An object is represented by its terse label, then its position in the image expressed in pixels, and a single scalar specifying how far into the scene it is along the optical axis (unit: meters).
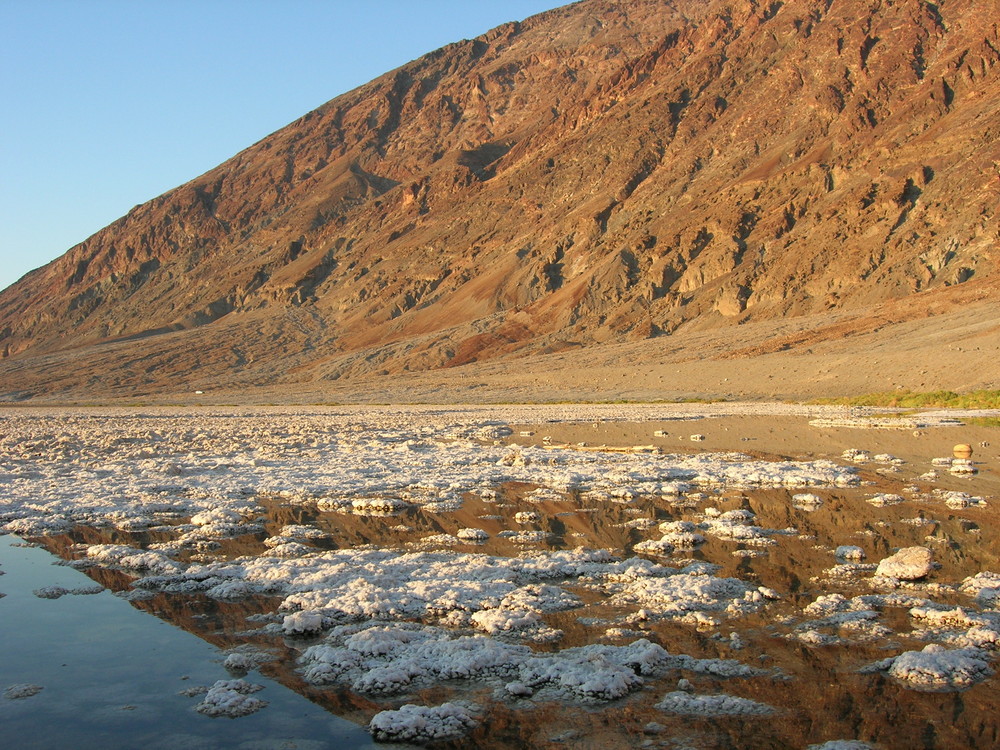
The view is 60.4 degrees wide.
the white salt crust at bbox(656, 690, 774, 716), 4.90
